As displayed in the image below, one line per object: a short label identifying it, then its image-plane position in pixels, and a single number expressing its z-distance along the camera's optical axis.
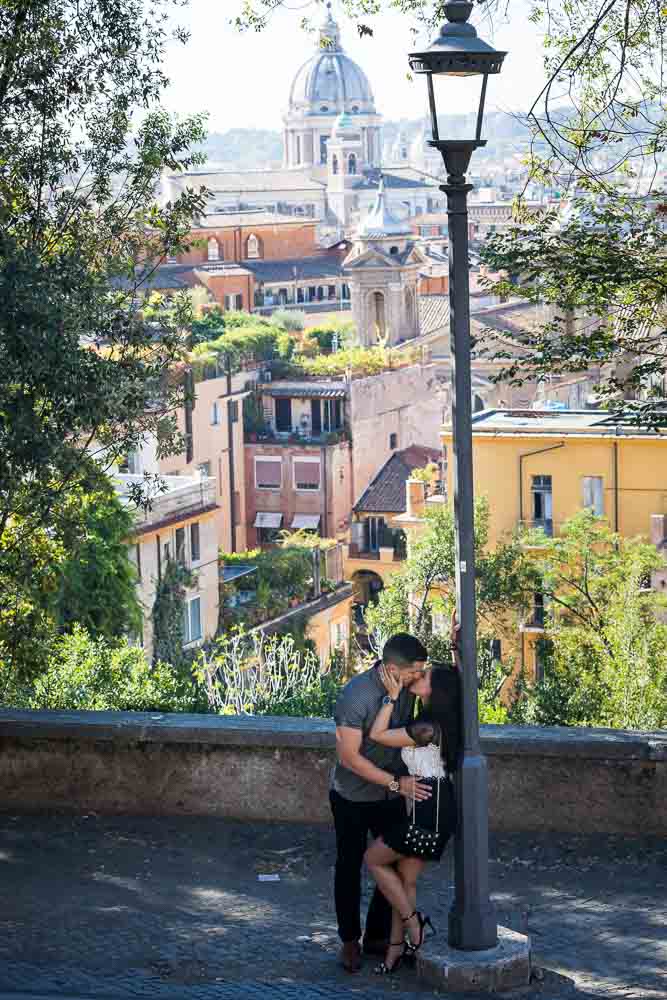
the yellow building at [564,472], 40.81
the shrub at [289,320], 82.44
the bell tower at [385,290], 88.56
